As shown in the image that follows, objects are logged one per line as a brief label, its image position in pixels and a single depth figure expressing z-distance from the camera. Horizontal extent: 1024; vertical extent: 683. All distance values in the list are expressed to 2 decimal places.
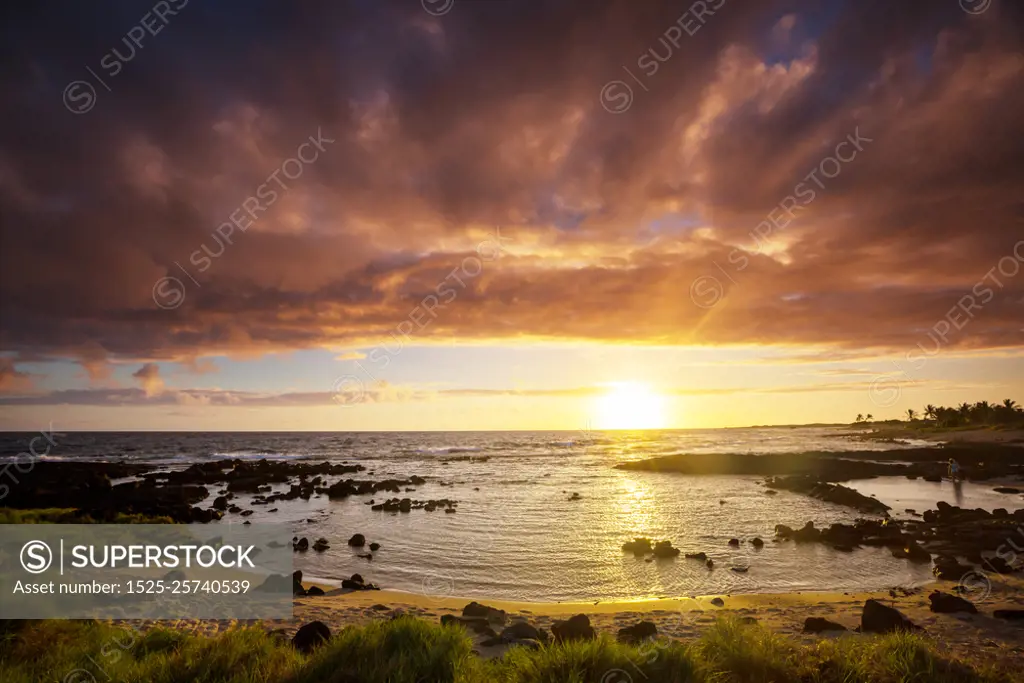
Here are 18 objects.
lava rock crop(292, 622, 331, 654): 10.28
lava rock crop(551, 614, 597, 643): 11.00
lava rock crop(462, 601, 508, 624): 13.37
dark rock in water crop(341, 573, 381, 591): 17.39
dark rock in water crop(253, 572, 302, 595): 15.94
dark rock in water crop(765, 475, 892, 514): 32.28
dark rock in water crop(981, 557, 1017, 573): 17.72
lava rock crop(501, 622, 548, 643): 11.55
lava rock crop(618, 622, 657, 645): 11.73
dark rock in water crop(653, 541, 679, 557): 21.47
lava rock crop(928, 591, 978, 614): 13.41
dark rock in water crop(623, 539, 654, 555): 22.27
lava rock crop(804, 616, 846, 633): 12.23
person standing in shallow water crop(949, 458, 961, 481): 43.76
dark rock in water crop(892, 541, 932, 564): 19.92
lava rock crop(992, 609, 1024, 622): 12.73
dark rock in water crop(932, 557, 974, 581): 17.46
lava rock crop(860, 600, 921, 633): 11.90
